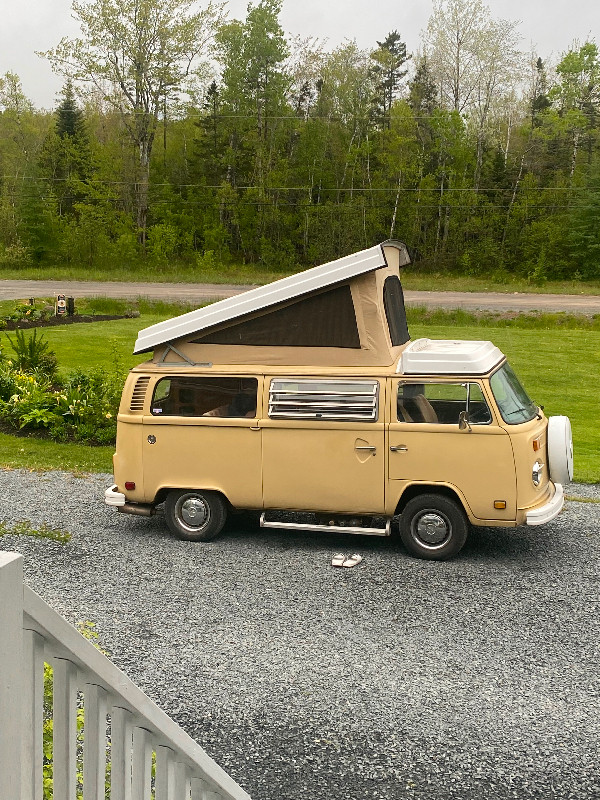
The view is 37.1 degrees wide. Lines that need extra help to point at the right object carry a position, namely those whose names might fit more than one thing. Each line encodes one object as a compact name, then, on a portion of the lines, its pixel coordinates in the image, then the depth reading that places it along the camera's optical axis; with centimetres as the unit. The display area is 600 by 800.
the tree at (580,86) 5841
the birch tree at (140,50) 4919
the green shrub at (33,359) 1702
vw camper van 871
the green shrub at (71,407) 1462
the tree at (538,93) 5825
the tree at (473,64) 5681
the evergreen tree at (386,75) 5731
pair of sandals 884
